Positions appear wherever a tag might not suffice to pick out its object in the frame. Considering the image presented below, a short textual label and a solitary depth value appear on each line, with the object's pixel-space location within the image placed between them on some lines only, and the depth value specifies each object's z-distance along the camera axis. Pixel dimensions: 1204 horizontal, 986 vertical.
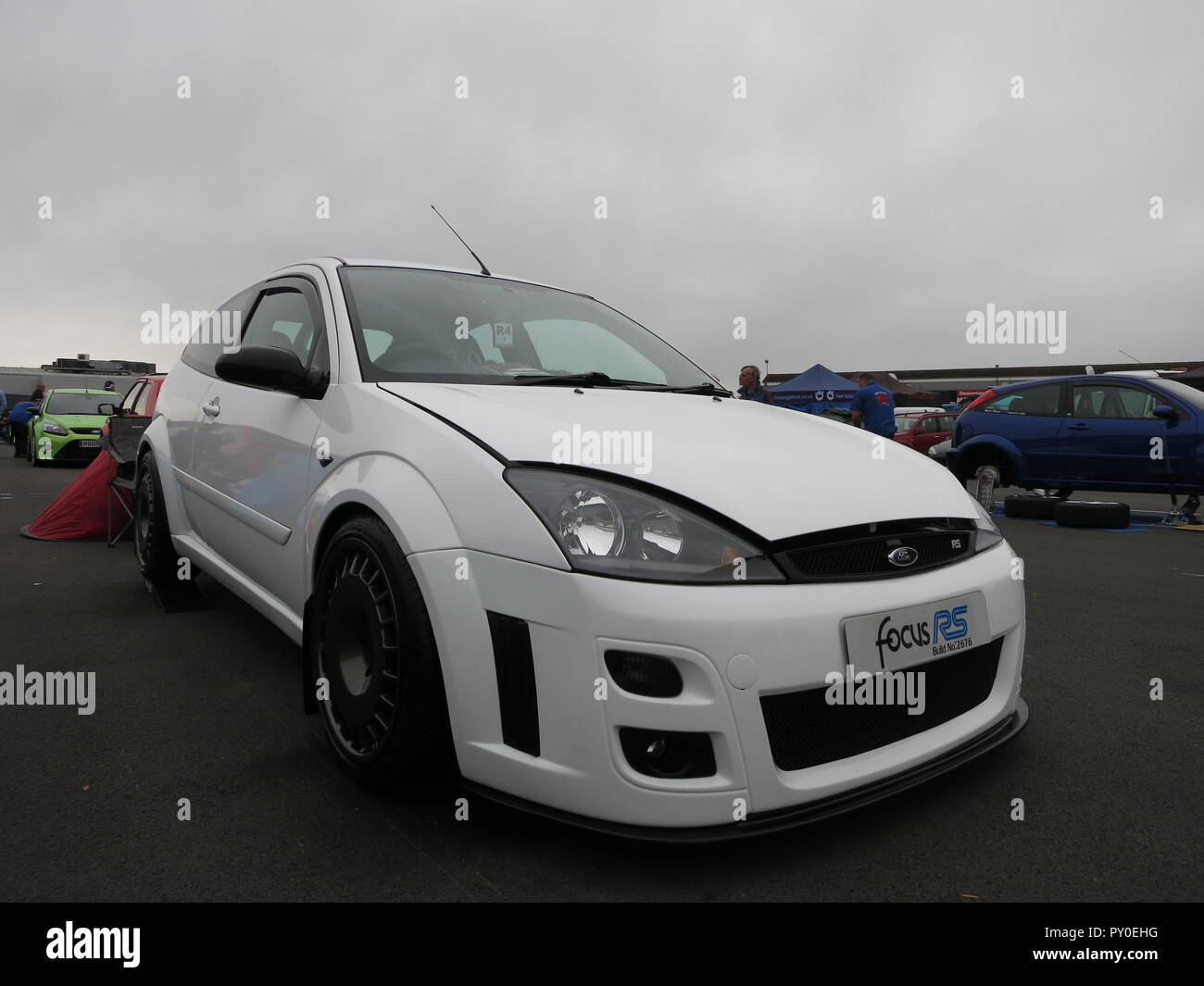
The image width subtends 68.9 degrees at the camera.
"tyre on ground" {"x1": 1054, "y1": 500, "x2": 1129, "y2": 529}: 8.46
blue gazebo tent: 20.03
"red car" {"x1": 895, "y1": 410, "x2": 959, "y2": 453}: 19.38
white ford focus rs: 1.72
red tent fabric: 6.57
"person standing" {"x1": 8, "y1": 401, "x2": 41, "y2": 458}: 18.80
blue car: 9.05
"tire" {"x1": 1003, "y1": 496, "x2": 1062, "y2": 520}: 9.07
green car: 15.22
